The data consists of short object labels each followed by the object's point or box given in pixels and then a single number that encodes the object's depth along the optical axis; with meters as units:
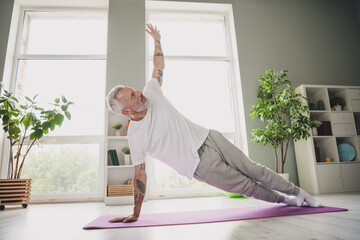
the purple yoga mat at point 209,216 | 1.68
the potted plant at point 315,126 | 3.41
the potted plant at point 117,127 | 3.35
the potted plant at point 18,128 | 2.85
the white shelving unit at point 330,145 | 3.37
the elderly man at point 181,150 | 1.73
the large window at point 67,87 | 3.54
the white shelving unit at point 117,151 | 3.29
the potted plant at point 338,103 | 3.71
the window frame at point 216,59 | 3.64
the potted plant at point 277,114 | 3.30
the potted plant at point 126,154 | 3.30
